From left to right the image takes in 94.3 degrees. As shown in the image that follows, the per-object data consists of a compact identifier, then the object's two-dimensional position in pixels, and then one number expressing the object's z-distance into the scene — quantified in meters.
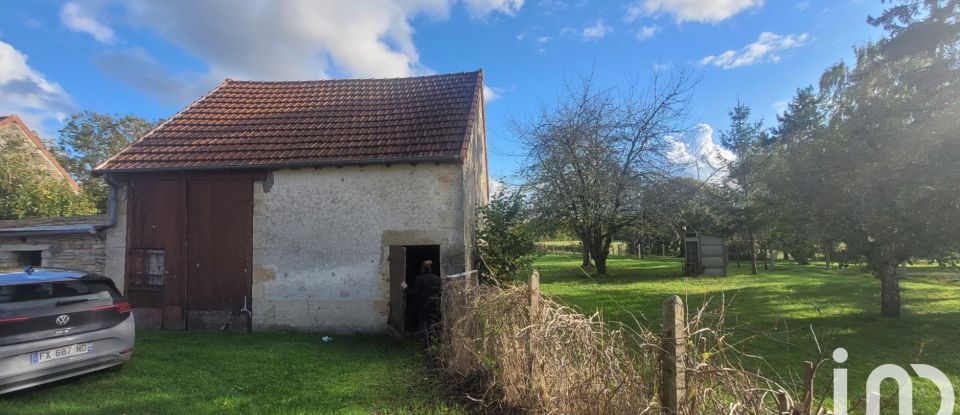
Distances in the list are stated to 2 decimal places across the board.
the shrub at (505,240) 10.94
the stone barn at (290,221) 9.54
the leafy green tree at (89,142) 30.84
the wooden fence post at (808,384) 2.15
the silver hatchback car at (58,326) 5.12
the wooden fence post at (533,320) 4.48
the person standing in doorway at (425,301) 8.14
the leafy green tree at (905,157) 8.93
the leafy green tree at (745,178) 22.71
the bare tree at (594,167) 19.56
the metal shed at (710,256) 21.17
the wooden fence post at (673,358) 2.87
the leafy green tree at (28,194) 18.84
